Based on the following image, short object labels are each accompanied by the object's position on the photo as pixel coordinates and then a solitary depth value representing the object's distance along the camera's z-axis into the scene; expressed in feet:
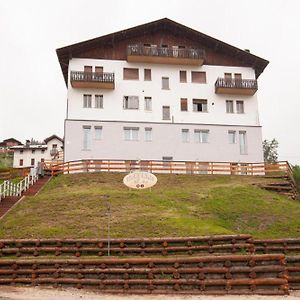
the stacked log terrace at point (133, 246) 53.83
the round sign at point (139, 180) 75.92
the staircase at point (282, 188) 98.72
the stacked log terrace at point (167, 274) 48.26
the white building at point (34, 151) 294.05
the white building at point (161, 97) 126.93
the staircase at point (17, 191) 76.80
